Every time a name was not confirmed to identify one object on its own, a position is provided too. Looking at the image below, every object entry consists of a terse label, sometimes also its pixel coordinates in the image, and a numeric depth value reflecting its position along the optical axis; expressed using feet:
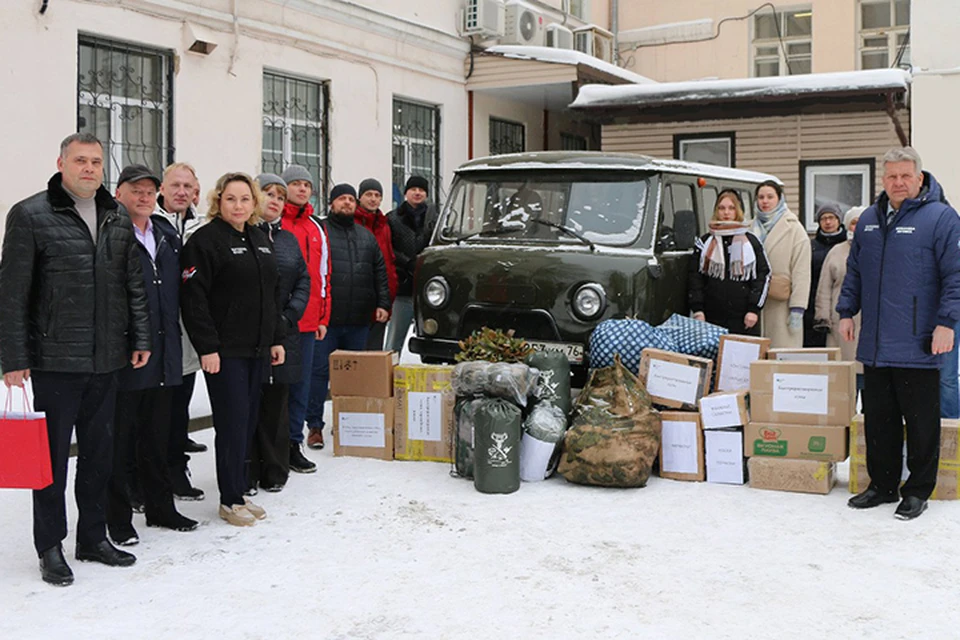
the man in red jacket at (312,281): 19.90
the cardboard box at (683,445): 18.93
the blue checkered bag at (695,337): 20.11
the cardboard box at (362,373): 20.56
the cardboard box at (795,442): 18.17
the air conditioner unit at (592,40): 56.70
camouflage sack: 18.20
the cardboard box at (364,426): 20.70
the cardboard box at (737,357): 19.43
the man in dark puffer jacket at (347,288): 21.74
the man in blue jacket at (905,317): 16.24
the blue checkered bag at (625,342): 19.79
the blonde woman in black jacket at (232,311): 15.52
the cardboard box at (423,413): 20.47
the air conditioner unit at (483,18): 47.24
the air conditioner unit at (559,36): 52.90
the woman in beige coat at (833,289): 22.57
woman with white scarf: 21.44
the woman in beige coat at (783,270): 22.15
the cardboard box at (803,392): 18.10
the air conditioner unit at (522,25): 49.39
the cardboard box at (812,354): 19.27
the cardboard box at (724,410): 18.67
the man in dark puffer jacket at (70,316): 13.05
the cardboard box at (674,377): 19.15
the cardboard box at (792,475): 18.15
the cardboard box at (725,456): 18.72
